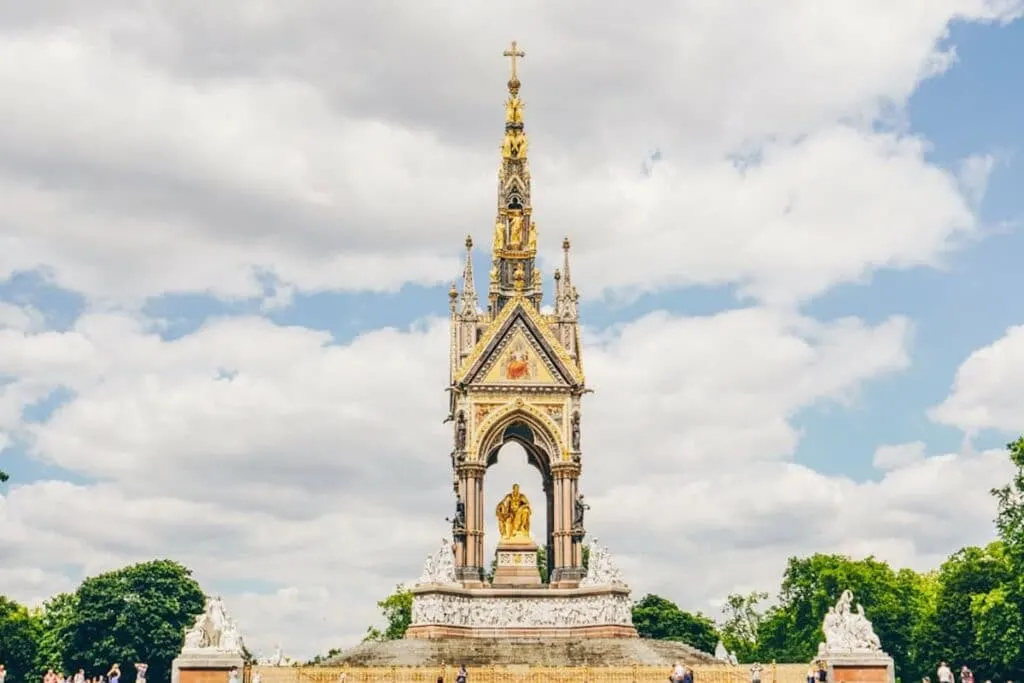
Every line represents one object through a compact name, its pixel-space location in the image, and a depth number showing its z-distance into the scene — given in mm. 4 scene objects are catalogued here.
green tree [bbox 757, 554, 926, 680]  72188
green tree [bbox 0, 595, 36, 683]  68125
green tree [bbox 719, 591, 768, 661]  89250
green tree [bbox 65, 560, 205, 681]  67250
